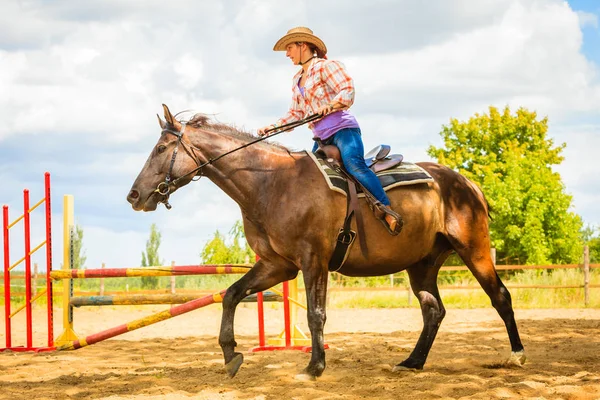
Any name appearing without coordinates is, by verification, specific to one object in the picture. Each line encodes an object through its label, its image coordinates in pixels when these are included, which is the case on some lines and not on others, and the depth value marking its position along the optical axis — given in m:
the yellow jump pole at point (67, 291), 9.83
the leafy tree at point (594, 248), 35.31
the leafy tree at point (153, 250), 32.56
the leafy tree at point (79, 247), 30.12
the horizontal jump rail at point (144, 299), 9.20
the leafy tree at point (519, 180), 32.53
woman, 6.43
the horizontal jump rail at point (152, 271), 8.45
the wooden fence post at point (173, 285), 21.45
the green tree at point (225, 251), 25.97
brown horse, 6.20
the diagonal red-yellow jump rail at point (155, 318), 7.98
